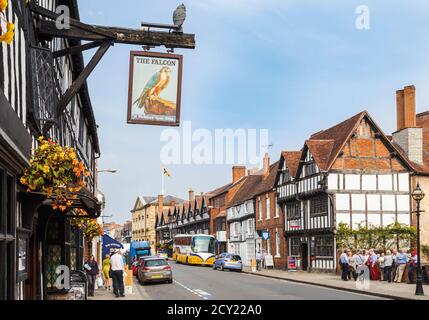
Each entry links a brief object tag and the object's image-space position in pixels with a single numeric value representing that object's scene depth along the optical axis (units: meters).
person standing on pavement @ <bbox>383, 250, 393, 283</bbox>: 30.24
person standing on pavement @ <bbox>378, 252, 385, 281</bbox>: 31.33
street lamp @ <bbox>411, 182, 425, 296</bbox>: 22.09
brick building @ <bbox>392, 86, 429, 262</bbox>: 39.91
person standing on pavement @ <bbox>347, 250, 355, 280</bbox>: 32.69
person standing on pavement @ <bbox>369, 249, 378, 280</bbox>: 32.53
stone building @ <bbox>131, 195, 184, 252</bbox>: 129.25
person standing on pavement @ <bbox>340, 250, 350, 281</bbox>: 32.53
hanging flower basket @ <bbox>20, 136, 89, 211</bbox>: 8.51
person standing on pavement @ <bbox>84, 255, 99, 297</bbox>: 22.28
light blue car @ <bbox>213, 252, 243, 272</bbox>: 46.91
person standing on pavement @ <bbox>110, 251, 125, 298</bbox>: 21.94
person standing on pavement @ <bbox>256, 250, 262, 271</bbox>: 48.59
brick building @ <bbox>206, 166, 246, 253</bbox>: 73.75
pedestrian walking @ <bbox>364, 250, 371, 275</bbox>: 32.66
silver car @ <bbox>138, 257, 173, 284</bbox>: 31.14
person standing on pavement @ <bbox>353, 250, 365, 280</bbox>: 32.22
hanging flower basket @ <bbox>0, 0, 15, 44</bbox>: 3.80
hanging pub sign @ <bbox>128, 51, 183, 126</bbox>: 10.49
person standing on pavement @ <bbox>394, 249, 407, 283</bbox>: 30.47
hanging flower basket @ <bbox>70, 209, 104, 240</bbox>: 24.36
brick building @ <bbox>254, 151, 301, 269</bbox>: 47.34
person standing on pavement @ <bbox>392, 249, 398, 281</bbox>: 30.88
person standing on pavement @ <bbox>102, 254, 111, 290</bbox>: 26.30
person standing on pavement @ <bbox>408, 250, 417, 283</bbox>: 28.83
